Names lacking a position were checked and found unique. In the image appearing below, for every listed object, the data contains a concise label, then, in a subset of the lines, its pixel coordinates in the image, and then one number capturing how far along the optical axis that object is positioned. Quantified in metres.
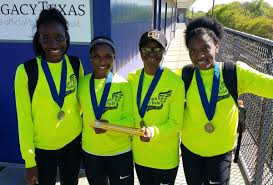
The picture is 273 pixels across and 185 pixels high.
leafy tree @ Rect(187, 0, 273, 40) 20.43
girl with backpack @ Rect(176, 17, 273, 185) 2.57
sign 3.83
